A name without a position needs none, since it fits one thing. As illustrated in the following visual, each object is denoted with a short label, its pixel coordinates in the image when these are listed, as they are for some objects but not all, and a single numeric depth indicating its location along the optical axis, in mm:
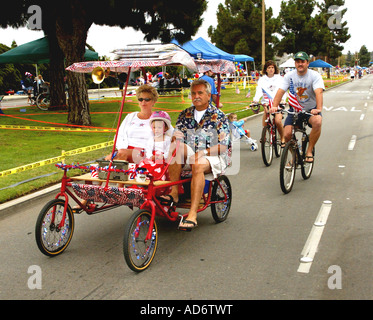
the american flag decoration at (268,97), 9705
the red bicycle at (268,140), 9008
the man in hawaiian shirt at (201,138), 5133
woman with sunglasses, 5641
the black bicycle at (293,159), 6902
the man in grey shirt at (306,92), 7238
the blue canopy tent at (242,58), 33125
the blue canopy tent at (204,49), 19606
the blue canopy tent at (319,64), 52625
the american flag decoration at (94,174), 5012
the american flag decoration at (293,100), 7570
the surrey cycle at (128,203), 4211
